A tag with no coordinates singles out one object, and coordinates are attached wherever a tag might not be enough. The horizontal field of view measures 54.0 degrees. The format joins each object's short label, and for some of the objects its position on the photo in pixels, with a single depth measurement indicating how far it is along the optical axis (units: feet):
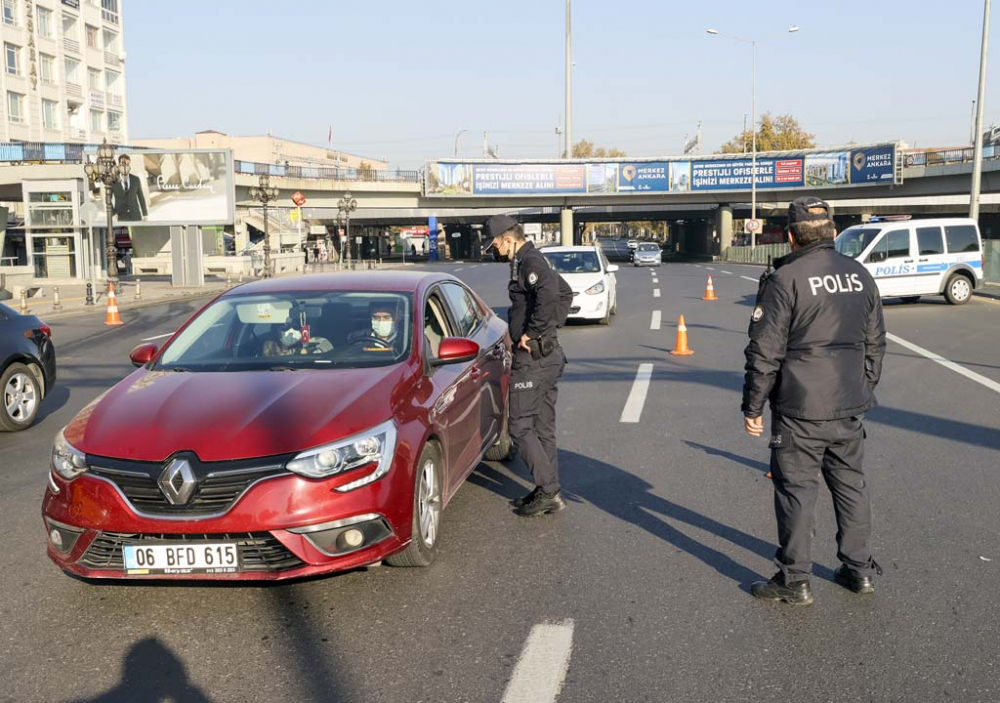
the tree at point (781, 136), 330.34
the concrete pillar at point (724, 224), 237.45
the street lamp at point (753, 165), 202.25
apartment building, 201.47
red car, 14.30
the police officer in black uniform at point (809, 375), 14.57
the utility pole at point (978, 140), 84.40
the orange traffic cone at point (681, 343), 47.11
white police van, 70.13
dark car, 30.35
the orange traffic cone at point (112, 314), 73.20
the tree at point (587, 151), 439.22
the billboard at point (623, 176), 210.18
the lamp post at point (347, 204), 179.22
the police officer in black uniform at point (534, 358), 19.47
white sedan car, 61.21
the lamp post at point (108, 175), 100.37
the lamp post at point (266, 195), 144.05
